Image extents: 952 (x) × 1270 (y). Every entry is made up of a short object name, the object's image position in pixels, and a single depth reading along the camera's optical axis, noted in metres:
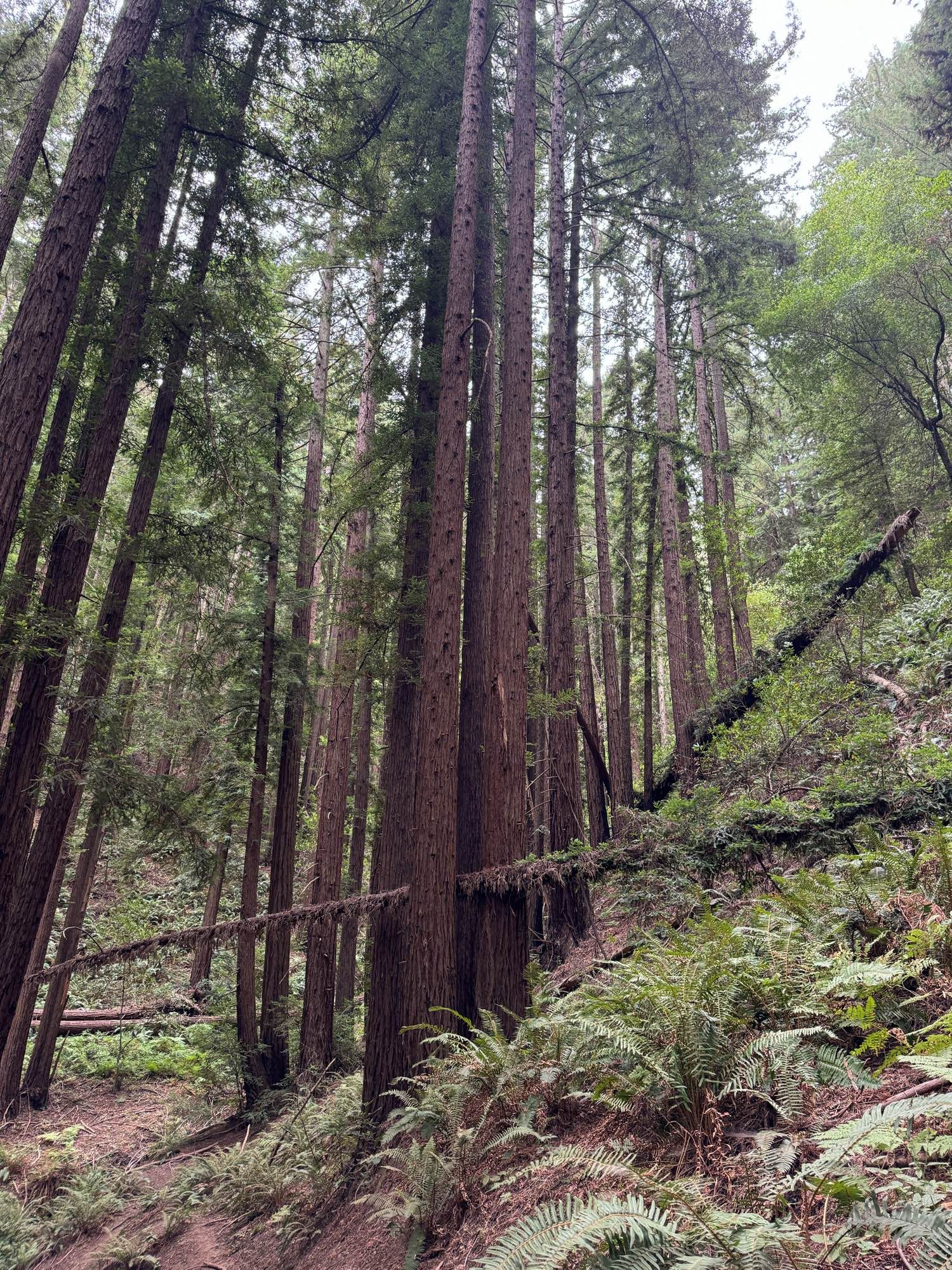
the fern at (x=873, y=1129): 1.92
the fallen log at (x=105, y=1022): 14.45
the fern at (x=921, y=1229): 1.58
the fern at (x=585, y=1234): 2.01
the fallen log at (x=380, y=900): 5.97
